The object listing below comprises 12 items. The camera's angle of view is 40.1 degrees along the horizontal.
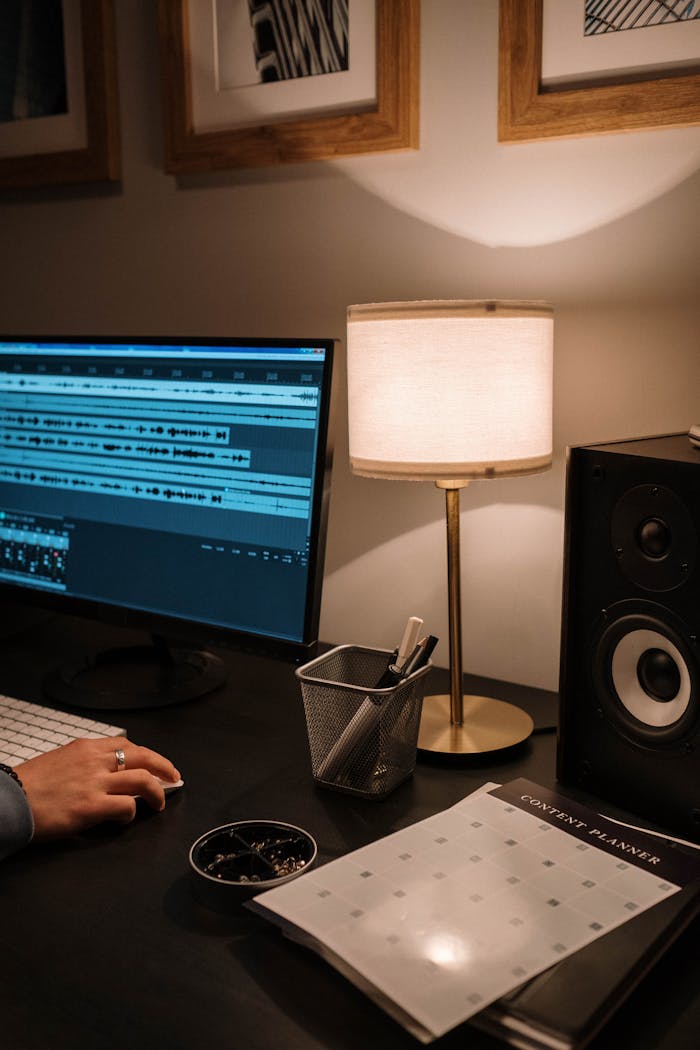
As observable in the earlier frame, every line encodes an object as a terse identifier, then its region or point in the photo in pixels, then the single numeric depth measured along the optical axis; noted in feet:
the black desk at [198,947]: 2.08
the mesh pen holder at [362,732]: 3.05
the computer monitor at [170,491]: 3.64
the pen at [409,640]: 3.34
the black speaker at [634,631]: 2.78
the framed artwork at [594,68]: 3.45
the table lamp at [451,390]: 3.16
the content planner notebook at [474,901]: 2.07
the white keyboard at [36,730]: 3.36
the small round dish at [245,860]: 2.49
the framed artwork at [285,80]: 4.08
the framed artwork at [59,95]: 5.05
